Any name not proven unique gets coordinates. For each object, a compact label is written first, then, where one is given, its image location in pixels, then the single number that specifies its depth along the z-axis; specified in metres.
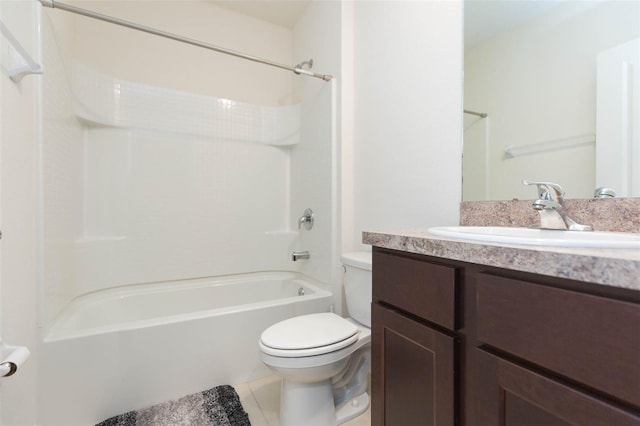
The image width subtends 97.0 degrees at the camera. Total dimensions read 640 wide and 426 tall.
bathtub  1.18
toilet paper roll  0.71
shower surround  1.27
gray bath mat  1.24
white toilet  1.12
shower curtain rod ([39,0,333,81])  1.26
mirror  0.83
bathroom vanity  0.41
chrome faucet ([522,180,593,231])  0.83
